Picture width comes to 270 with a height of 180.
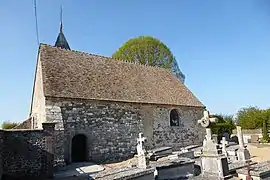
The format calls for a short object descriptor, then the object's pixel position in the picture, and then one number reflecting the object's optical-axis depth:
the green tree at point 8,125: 19.13
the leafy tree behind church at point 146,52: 22.55
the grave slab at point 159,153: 10.48
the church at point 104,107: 11.00
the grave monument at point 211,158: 6.02
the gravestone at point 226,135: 17.86
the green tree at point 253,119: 21.44
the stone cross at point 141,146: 8.11
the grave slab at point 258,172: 5.73
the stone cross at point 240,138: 9.37
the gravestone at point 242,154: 8.98
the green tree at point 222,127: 18.81
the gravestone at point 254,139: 18.56
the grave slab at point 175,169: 6.96
